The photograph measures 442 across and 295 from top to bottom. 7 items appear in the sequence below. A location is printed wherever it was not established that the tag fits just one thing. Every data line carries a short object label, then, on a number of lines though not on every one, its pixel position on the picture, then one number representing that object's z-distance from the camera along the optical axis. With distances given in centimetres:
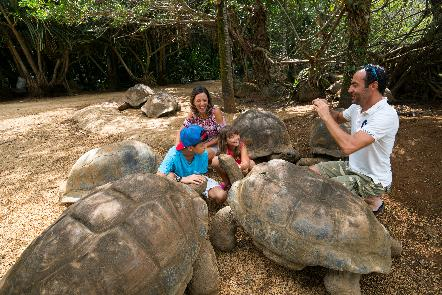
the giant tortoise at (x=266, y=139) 364
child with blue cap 259
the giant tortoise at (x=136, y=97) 662
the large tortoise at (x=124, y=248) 153
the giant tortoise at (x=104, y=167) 289
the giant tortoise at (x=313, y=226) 188
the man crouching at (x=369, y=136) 229
